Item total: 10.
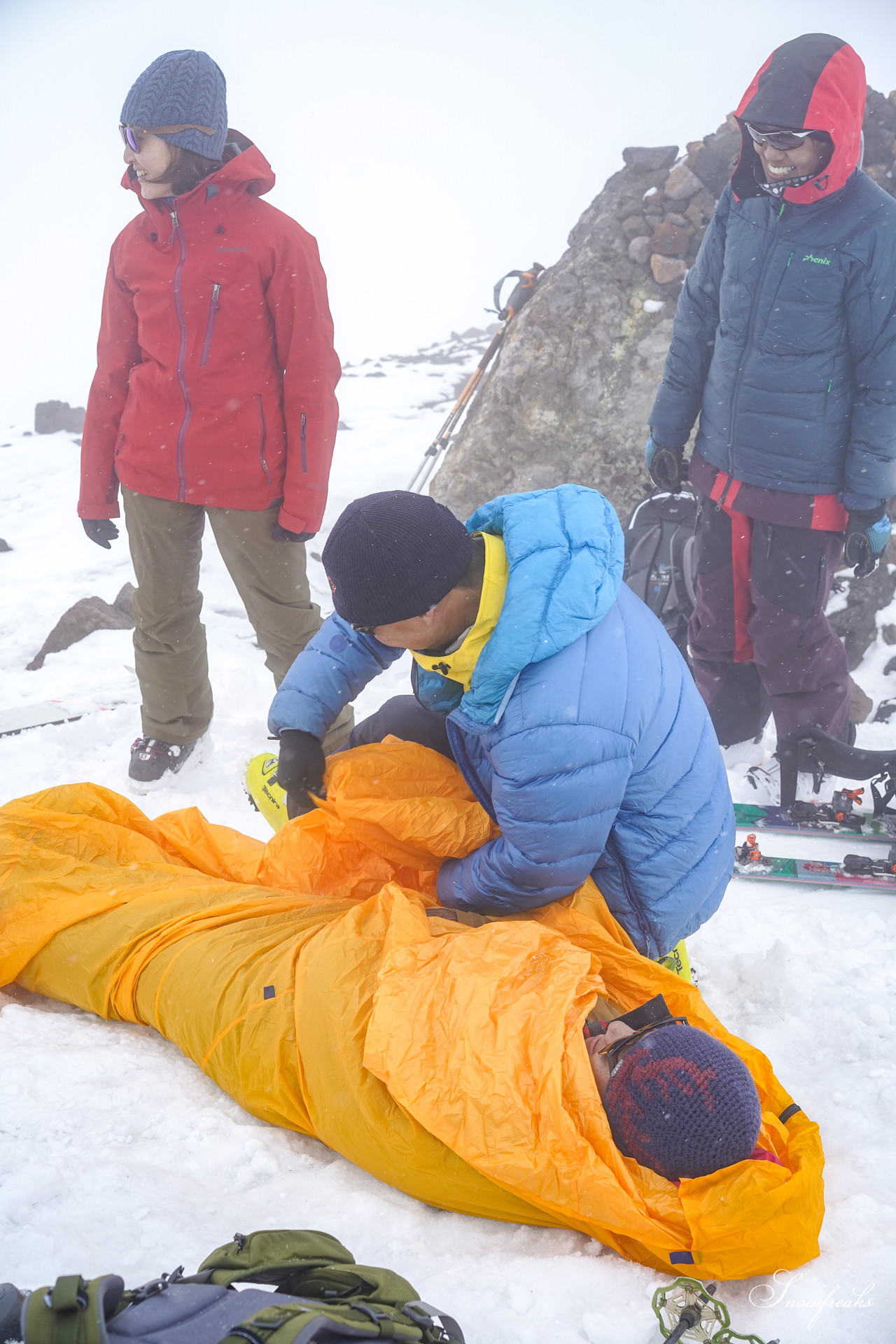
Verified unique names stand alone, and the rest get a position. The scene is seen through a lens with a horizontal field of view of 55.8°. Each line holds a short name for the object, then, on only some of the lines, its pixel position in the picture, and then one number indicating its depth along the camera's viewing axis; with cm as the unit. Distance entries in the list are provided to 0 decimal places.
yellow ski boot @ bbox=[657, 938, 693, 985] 208
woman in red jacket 262
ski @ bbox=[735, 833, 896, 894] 278
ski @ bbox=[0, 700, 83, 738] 333
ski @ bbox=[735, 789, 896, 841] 307
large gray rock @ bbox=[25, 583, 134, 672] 434
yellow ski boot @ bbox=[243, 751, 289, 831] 233
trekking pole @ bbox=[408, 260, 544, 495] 549
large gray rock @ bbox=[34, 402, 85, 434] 934
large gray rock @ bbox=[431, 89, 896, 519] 503
